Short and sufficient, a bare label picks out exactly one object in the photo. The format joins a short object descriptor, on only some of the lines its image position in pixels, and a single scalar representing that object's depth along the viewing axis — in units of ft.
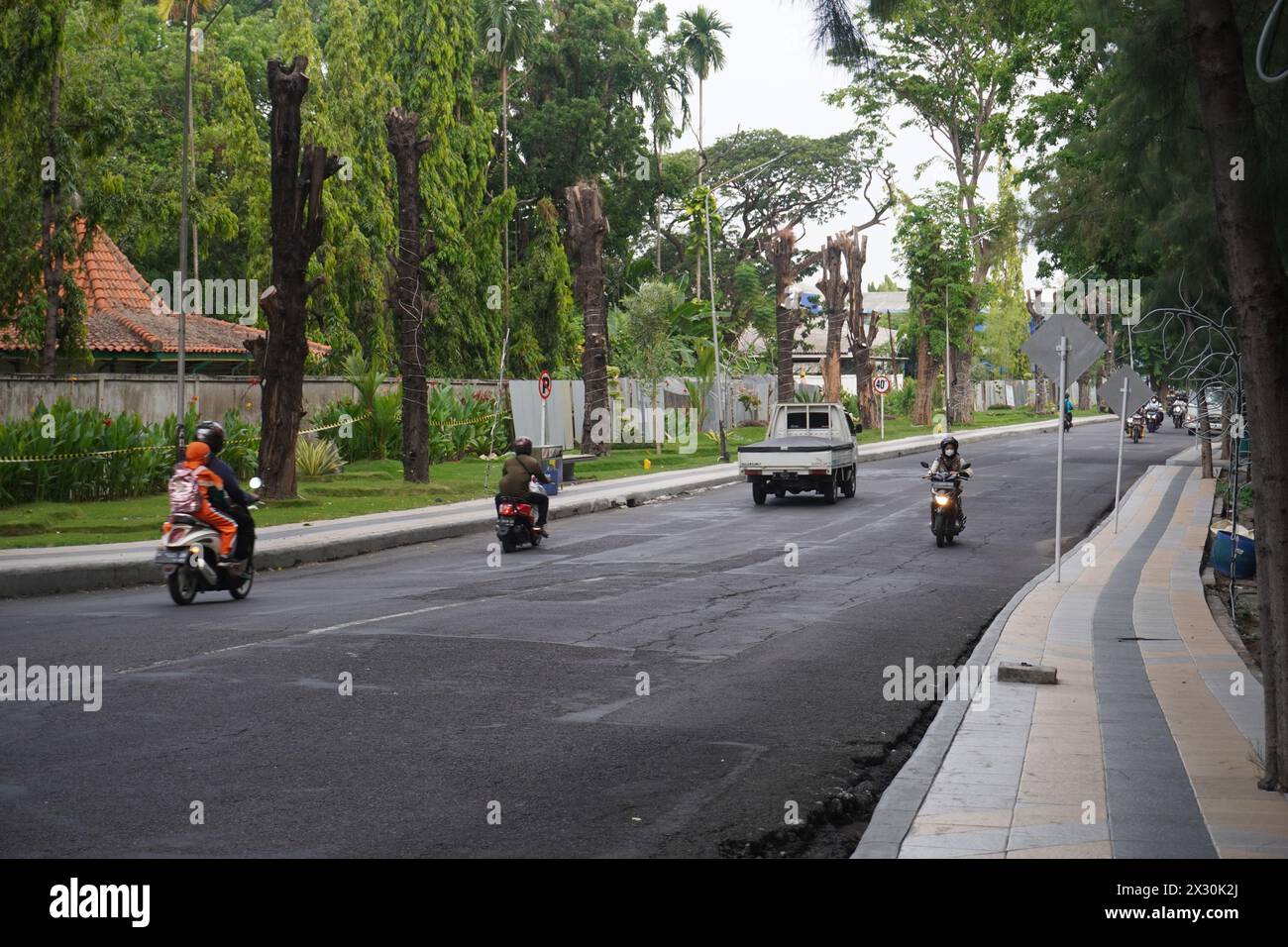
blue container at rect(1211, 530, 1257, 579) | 57.11
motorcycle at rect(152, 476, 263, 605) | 49.16
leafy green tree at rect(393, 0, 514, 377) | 165.58
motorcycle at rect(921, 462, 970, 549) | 72.54
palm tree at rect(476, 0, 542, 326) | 193.16
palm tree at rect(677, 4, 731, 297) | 235.81
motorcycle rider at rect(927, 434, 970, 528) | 74.23
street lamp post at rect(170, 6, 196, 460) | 88.56
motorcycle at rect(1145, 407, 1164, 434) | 238.68
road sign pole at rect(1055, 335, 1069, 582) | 57.72
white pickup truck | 95.66
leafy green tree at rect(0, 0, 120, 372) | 95.14
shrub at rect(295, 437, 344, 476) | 105.70
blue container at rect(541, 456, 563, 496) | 98.93
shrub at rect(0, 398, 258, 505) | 81.30
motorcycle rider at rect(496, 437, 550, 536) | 71.05
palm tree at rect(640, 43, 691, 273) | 224.33
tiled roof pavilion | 118.93
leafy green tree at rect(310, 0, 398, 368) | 150.61
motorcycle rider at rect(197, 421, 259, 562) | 50.57
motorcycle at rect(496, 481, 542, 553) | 70.79
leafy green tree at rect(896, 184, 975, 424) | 232.32
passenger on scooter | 49.80
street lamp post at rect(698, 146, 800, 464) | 144.22
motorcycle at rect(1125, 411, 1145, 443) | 192.44
